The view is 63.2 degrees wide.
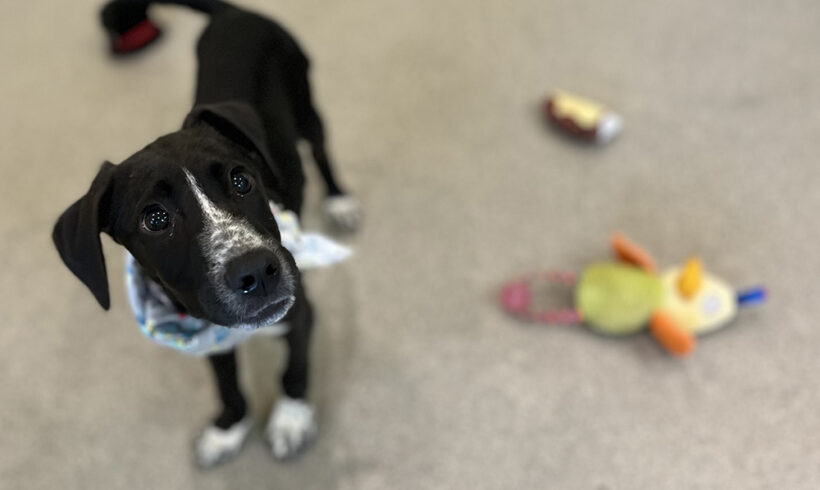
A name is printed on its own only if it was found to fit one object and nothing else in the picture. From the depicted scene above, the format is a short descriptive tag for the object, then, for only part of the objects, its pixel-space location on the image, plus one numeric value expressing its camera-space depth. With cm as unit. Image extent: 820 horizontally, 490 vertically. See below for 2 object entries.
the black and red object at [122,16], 185
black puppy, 119
